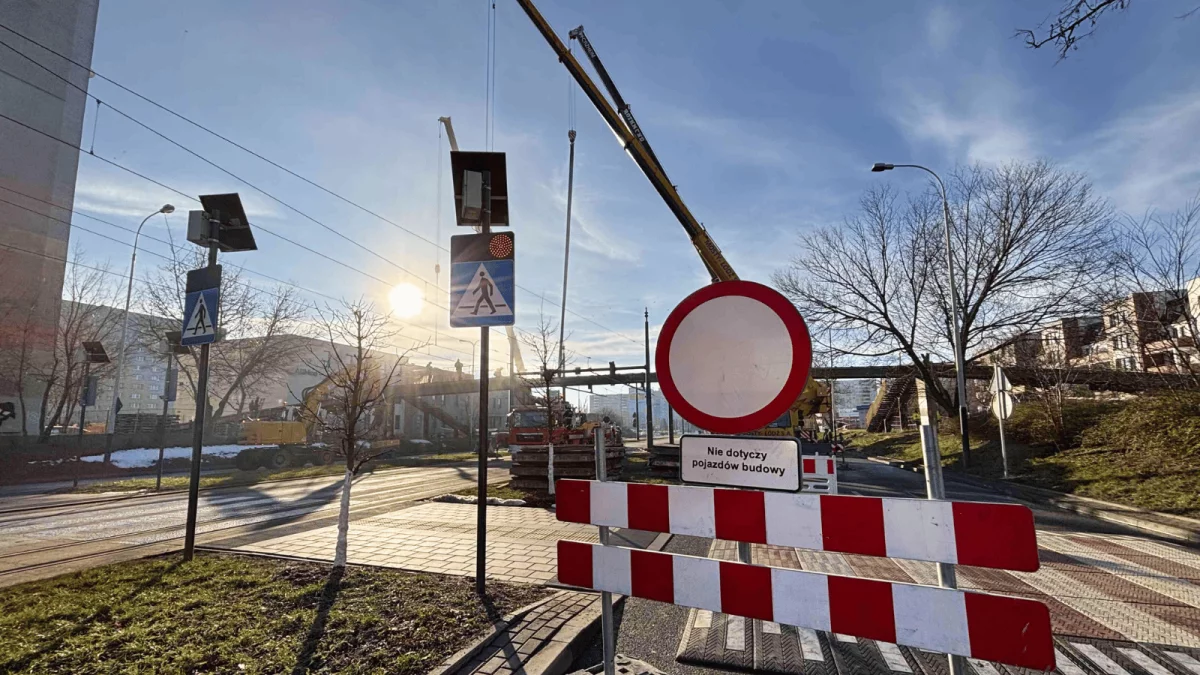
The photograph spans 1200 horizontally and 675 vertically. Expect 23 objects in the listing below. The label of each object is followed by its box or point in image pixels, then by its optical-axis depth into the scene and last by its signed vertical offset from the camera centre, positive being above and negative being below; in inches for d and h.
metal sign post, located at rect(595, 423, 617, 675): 104.1 -43.8
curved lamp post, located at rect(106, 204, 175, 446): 1007.5 +97.0
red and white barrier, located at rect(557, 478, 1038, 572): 72.3 -18.8
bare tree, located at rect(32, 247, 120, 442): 1019.3 +97.2
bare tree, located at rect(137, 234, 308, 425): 1283.2 +145.3
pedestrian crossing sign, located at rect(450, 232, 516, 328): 202.1 +48.4
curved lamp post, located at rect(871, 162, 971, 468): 738.8 +82.4
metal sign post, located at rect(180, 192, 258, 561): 237.6 +61.4
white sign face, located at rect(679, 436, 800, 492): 89.7 -9.9
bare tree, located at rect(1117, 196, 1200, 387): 460.4 +76.8
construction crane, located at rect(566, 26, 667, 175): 676.1 +412.4
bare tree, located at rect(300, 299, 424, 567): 218.9 +8.5
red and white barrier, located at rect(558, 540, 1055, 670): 70.5 -31.1
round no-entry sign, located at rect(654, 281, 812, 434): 95.5 +9.2
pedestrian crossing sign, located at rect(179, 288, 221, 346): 238.1 +41.3
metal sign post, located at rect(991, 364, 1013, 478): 569.6 +7.7
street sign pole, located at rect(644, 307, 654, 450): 1214.3 -27.4
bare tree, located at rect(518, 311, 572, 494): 624.2 +14.6
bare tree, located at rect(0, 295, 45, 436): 997.2 +118.2
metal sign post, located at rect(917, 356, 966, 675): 78.2 -7.5
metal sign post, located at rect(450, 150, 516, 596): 202.1 +53.8
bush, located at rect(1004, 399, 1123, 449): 693.9 -26.1
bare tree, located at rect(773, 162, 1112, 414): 805.9 +193.7
